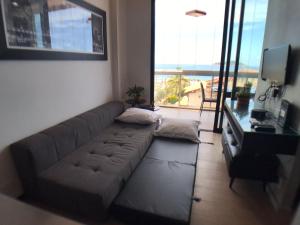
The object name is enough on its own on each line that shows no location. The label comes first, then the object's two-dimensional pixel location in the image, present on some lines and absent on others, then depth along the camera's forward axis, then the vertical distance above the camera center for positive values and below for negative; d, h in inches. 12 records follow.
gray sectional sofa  57.2 -32.5
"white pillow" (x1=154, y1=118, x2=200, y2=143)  96.6 -29.3
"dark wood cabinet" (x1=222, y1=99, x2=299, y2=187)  62.6 -24.9
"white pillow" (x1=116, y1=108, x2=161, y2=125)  108.7 -25.2
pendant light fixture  140.1 +43.8
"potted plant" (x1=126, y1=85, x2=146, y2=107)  138.3 -17.1
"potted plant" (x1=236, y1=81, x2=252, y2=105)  99.0 -12.4
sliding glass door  108.7 +17.0
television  68.9 +3.6
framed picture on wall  60.2 +15.9
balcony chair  161.8 -22.4
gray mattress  52.3 -36.1
